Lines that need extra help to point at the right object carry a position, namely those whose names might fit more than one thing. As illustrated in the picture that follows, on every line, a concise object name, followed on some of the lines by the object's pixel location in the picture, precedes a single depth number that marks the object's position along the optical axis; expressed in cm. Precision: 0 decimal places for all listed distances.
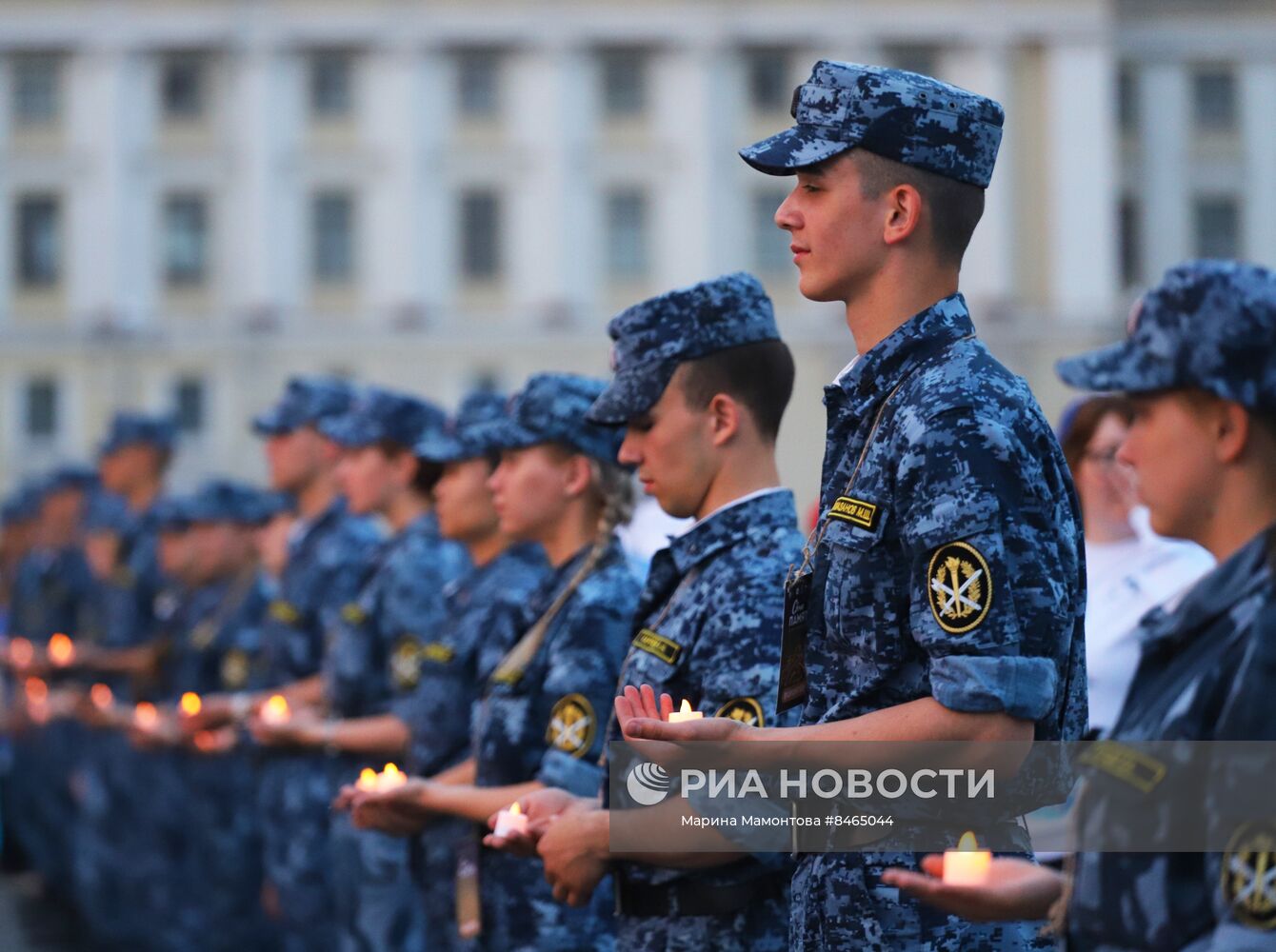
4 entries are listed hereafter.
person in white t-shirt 1016
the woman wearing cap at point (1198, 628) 520
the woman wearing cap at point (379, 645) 1302
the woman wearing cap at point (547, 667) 912
